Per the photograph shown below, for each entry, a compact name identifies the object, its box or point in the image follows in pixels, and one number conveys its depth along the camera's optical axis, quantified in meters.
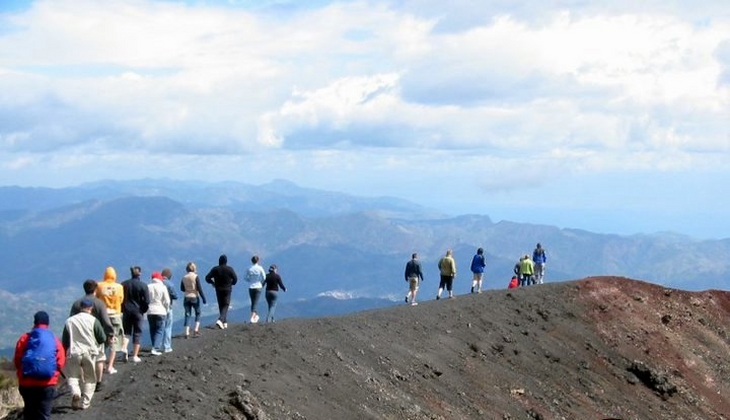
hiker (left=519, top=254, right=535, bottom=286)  50.72
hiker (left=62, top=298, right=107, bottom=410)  20.08
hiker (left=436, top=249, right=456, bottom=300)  41.59
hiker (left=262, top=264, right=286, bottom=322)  33.56
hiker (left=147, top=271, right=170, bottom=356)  25.66
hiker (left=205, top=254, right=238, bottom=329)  30.33
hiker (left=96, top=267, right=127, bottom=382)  23.04
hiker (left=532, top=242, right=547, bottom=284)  50.62
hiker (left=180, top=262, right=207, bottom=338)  28.48
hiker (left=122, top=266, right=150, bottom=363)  25.08
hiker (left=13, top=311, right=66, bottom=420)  17.94
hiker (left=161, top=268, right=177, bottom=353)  26.34
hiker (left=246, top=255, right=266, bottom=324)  32.31
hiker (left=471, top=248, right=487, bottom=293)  44.56
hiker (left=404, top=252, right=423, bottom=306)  39.84
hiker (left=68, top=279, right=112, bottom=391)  21.41
